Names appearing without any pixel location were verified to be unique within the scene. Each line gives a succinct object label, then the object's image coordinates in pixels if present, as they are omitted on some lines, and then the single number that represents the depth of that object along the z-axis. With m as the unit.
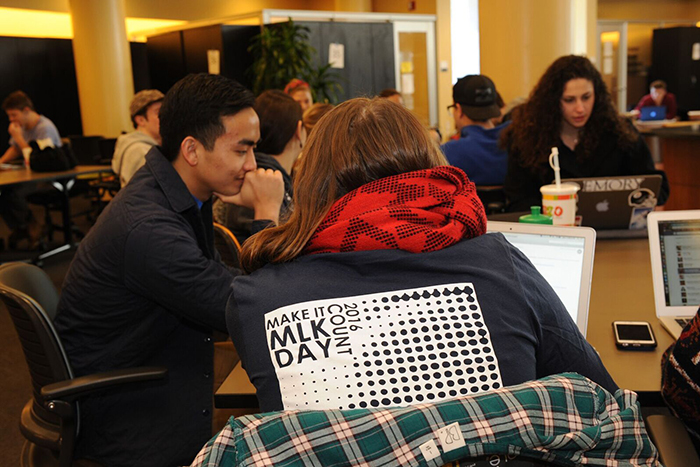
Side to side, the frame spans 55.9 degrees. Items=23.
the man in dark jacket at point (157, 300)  1.61
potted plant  7.94
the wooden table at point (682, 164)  4.75
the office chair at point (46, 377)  1.51
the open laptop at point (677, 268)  1.50
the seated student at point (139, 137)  4.48
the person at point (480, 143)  3.68
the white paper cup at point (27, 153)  6.44
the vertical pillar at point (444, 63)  10.18
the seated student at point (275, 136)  2.73
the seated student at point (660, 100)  10.63
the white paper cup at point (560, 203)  1.81
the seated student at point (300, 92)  5.24
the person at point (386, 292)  0.88
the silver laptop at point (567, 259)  1.41
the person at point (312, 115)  3.57
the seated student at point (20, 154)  6.26
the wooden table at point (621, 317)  1.29
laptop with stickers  2.14
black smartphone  1.41
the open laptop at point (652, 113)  10.23
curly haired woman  2.79
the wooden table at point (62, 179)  5.77
